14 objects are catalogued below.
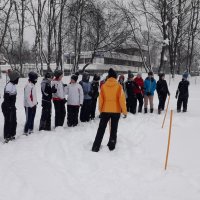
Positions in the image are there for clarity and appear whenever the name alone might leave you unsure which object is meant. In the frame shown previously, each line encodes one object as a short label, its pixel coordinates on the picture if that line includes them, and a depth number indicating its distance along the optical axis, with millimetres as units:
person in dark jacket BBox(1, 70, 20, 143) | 6564
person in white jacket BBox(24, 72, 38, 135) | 6978
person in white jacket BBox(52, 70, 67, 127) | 7576
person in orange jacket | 6011
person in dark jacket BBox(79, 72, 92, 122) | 8521
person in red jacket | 10355
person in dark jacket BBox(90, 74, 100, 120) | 8974
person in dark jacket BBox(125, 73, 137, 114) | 10020
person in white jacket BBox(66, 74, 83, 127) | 7901
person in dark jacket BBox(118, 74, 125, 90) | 9758
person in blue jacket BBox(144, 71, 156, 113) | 10428
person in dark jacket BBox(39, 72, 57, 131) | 7381
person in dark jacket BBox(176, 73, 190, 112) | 10652
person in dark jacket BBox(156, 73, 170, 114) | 10629
